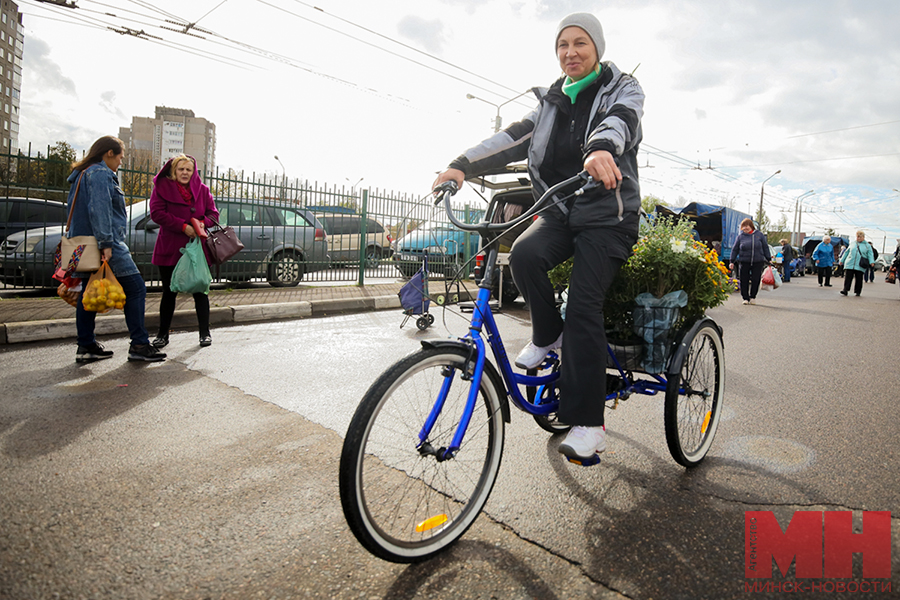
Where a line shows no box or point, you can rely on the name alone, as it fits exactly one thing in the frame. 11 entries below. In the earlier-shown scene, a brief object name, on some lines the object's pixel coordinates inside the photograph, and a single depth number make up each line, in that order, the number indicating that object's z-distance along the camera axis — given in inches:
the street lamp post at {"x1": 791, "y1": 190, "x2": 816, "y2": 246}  2398.4
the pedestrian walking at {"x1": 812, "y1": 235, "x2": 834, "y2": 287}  757.0
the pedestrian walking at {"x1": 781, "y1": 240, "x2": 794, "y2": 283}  855.1
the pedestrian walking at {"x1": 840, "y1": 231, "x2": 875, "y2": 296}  590.0
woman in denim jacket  186.5
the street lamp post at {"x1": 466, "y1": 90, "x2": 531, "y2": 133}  1096.5
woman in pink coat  213.0
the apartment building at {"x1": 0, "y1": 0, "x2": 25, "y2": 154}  2839.6
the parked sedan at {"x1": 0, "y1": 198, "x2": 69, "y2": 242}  337.1
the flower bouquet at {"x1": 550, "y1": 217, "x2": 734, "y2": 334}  108.3
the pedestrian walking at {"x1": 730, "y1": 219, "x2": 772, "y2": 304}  489.4
